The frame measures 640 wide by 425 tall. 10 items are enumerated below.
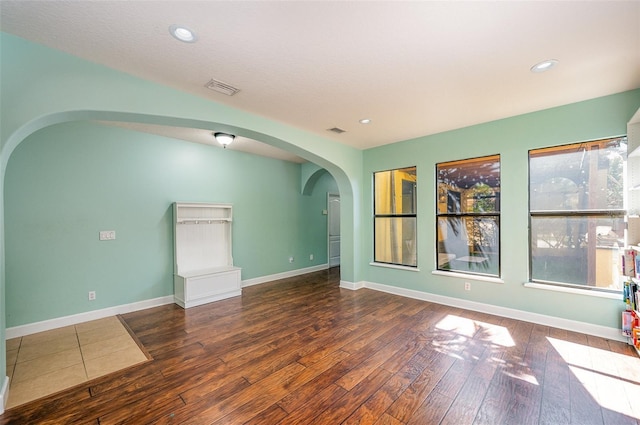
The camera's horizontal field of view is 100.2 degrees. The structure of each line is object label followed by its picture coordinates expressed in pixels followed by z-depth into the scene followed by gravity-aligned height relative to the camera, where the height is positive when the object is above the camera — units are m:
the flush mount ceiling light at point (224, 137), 4.16 +1.21
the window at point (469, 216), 3.81 -0.05
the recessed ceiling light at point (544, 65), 2.29 +1.29
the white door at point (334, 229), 7.29 -0.43
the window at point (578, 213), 3.01 -0.01
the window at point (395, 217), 4.68 -0.07
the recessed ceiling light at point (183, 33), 1.86 +1.30
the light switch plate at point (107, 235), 3.85 -0.29
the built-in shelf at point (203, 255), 4.26 -0.74
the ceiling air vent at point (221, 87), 2.61 +1.28
